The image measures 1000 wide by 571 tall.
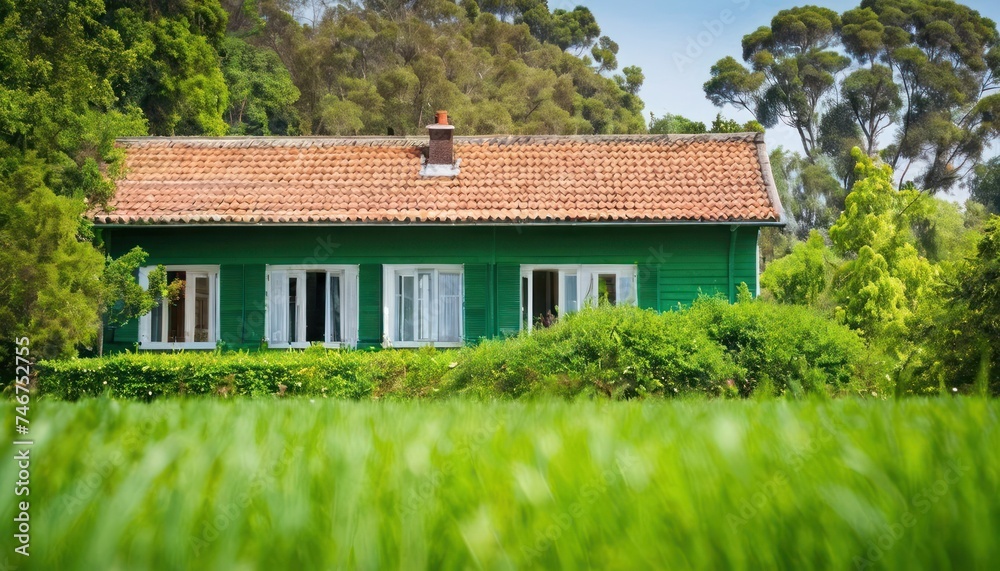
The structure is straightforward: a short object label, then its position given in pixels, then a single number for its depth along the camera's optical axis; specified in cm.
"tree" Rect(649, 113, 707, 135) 4531
